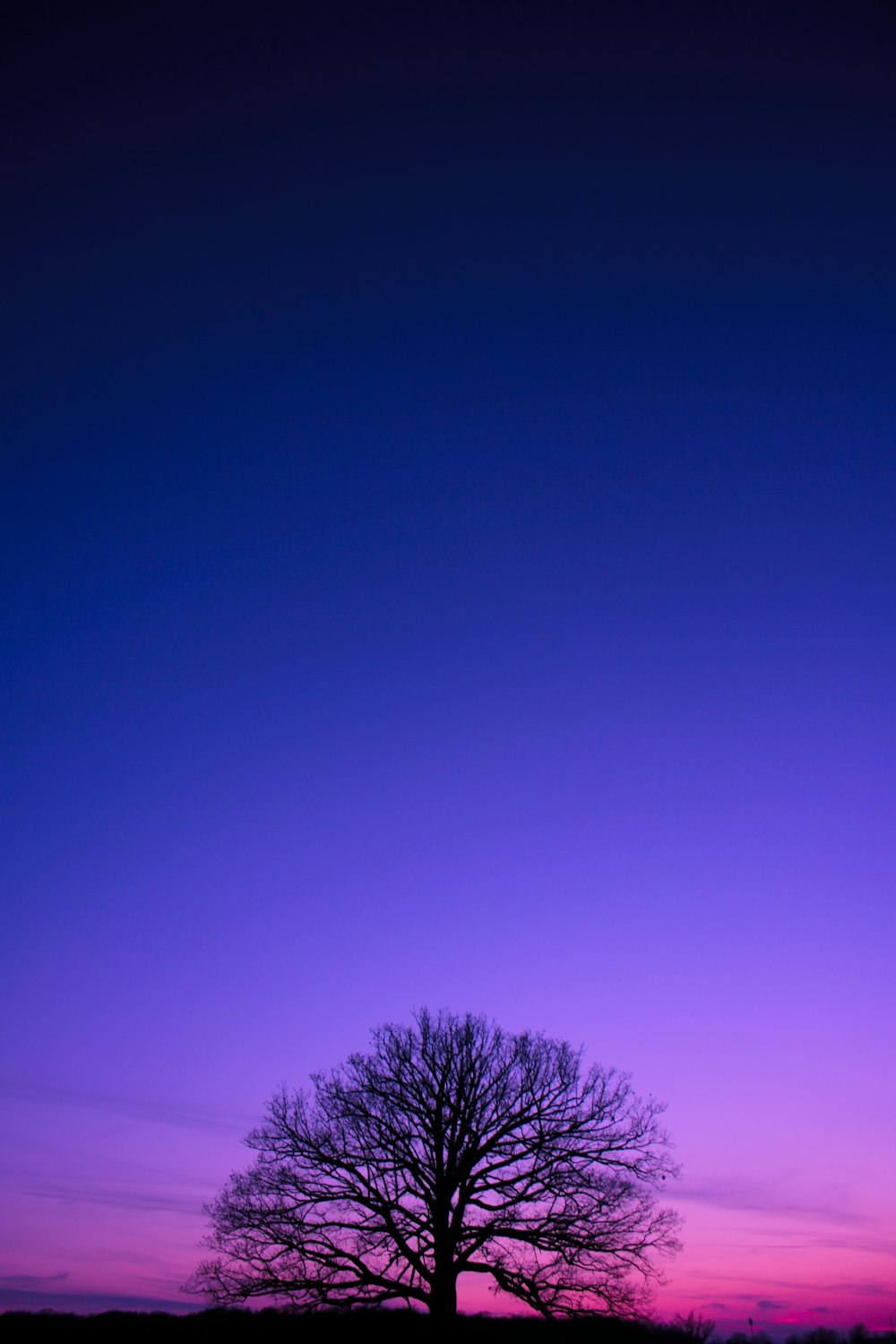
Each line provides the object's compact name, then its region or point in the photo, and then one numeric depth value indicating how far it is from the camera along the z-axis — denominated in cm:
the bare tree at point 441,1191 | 2167
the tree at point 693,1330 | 2441
